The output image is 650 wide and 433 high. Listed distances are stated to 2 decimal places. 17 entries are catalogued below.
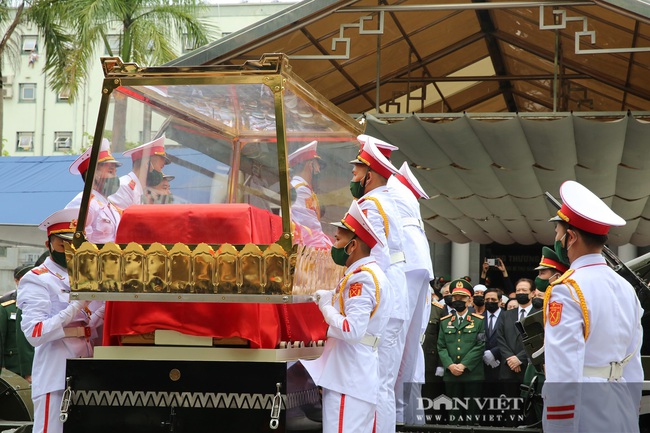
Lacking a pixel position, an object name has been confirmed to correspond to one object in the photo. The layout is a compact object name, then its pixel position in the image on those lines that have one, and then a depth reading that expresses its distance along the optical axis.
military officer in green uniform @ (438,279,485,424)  9.73
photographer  13.70
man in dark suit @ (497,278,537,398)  9.55
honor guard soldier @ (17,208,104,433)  5.62
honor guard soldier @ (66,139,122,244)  5.59
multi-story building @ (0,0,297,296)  40.72
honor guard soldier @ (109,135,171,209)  5.75
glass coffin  5.22
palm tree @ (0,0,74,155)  18.69
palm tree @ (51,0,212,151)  17.61
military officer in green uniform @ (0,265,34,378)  9.16
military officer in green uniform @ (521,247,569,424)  6.64
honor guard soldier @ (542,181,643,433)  4.70
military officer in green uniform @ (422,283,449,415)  10.09
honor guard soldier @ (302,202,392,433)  5.34
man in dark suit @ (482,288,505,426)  9.81
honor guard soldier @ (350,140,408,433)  6.10
